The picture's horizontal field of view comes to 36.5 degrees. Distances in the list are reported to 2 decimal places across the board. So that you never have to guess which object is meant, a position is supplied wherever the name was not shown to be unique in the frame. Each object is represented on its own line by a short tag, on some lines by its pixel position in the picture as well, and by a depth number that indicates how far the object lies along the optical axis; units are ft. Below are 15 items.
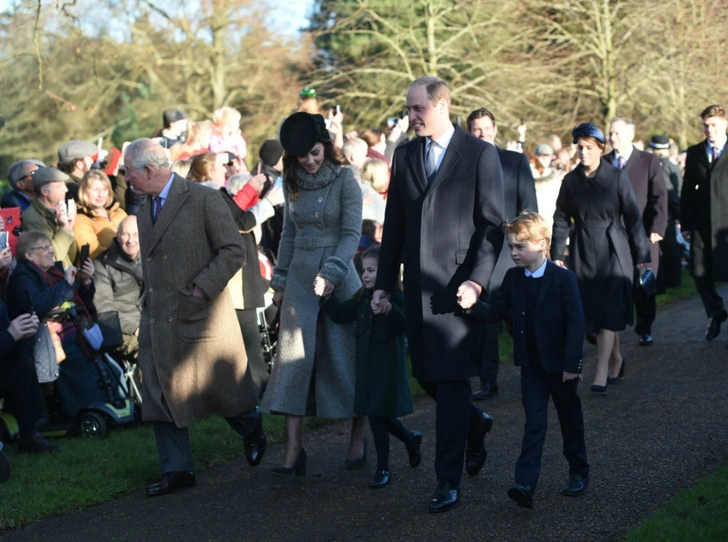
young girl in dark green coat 21.40
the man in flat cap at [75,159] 35.42
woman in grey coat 22.24
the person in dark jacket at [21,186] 32.45
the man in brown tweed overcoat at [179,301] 21.48
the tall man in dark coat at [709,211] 34.83
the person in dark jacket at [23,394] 24.80
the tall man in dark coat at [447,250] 18.92
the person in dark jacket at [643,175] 33.50
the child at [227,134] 39.27
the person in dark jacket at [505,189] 25.94
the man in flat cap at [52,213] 29.68
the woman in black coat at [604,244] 29.63
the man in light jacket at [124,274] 29.81
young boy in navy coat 19.19
